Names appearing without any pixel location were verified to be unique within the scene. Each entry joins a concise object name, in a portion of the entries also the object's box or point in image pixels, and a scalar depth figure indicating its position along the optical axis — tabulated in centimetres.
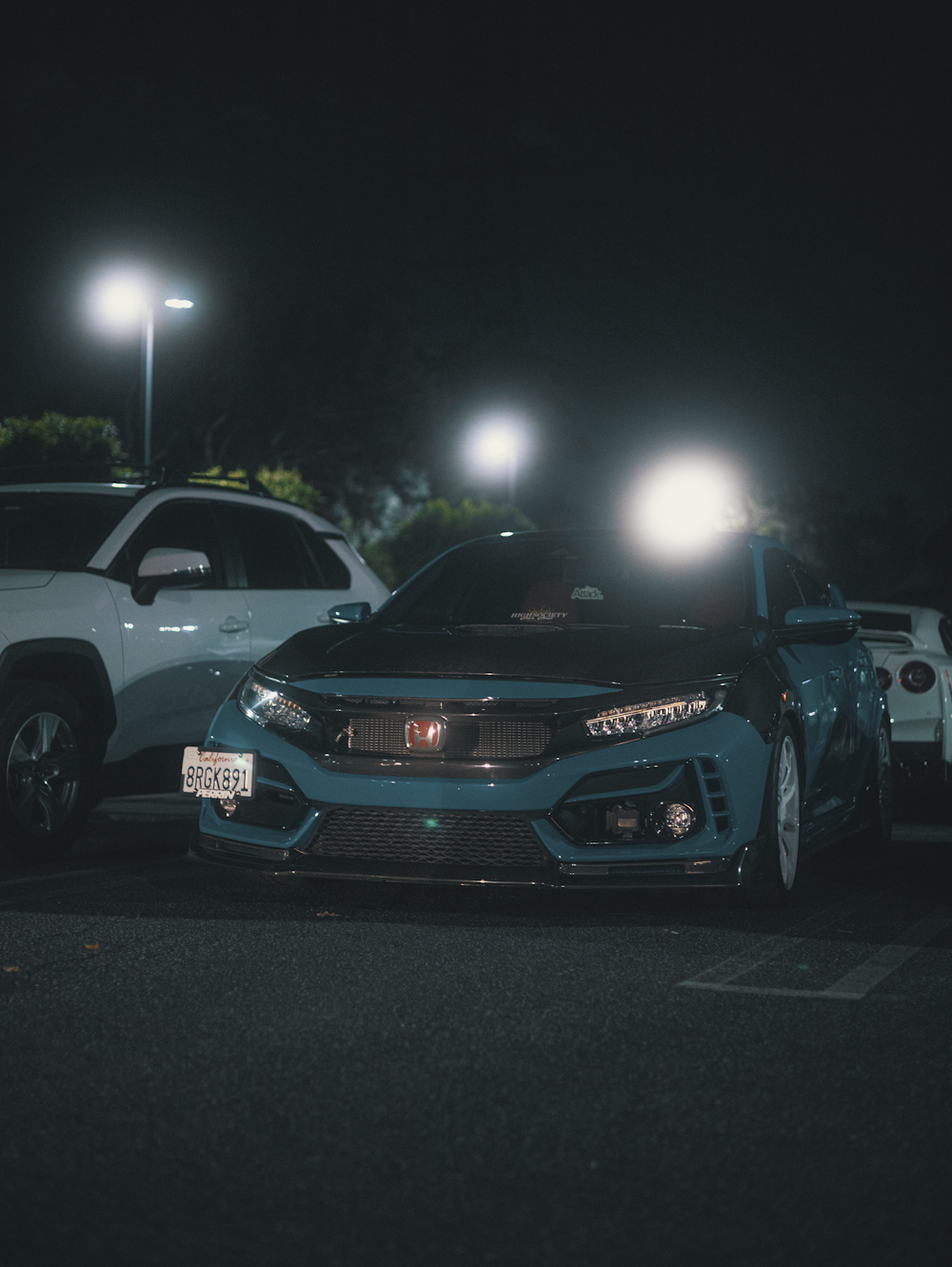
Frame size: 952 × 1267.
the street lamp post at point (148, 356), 2619
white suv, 805
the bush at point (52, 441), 2541
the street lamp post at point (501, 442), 5291
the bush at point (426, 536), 5131
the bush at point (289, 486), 4512
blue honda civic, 628
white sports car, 1164
